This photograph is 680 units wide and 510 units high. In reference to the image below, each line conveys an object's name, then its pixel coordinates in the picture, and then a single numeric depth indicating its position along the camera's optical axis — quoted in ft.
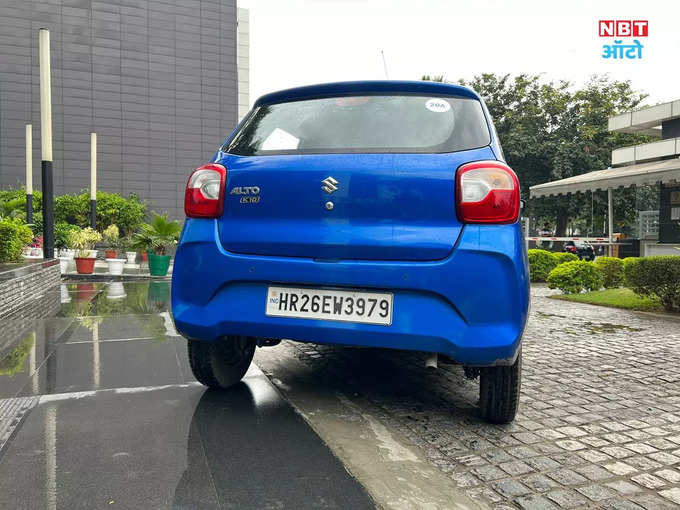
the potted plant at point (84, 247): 40.86
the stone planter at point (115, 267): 40.86
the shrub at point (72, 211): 71.10
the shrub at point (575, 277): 33.53
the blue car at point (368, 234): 8.80
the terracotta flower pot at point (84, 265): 40.75
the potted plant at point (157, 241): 41.39
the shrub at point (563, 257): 42.27
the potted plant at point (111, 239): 61.41
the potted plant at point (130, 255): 56.95
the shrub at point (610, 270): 35.70
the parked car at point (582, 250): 72.94
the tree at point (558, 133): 95.71
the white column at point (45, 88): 30.53
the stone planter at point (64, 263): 43.21
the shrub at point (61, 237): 53.93
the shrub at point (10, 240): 21.95
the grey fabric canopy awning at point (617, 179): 47.65
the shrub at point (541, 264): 43.27
